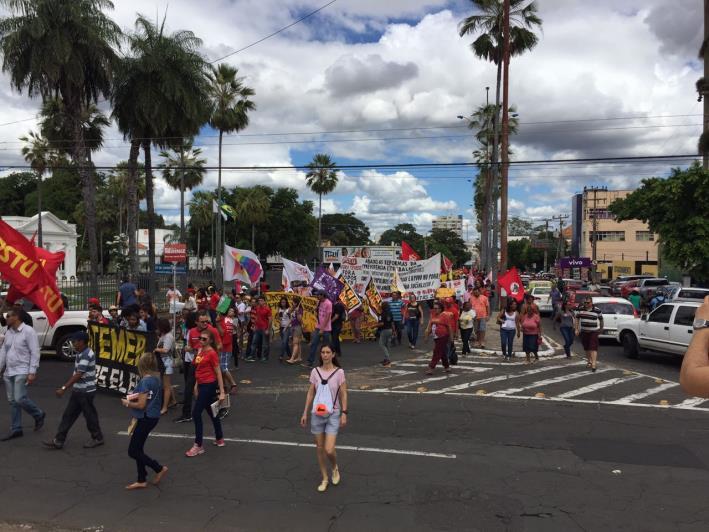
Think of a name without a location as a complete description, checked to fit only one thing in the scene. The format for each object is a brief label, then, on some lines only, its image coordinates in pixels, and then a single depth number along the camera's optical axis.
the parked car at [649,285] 32.43
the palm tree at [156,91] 24.27
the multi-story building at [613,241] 75.31
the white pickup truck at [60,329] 13.32
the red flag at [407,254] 20.98
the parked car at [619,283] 37.75
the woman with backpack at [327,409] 5.99
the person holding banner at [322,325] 13.28
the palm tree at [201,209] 65.44
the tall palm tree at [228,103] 34.78
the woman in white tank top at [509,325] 14.47
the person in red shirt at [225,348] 9.80
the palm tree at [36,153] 44.97
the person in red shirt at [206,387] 7.10
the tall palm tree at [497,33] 28.66
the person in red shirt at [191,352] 8.05
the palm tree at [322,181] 64.19
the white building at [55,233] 50.94
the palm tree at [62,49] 19.95
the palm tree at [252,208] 60.66
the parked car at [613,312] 18.08
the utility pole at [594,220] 53.01
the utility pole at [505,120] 27.09
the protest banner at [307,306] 16.03
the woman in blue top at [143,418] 5.96
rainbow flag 17.59
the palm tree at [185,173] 44.97
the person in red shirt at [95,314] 11.39
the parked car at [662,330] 13.95
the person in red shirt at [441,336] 12.20
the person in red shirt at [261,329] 13.80
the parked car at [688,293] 23.84
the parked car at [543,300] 27.42
